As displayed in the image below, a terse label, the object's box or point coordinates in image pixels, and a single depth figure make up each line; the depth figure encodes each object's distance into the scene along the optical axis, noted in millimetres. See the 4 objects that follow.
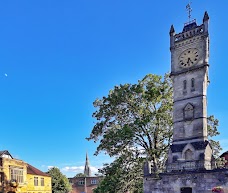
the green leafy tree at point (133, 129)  31188
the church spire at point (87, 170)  113400
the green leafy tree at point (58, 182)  53094
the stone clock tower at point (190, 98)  28788
